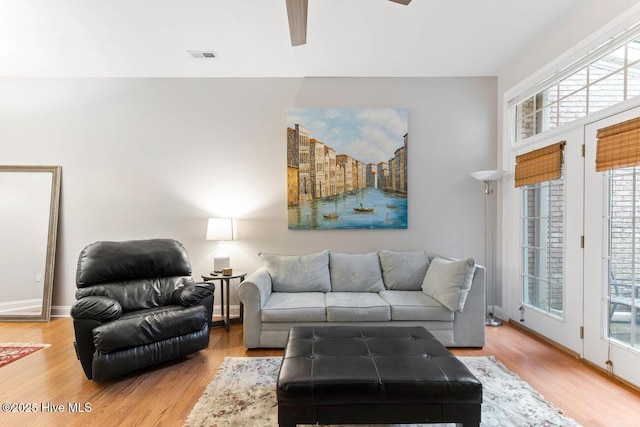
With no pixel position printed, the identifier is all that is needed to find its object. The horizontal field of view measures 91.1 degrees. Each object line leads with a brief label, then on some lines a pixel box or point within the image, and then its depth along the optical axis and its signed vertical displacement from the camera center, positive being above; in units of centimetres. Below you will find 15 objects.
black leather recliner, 234 -78
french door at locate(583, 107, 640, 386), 229 -26
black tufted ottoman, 160 -88
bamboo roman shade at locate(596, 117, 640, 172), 219 +62
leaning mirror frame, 374 -34
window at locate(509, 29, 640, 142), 234 +124
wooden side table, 341 -88
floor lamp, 352 +13
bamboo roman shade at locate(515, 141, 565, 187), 293 +64
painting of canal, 388 +61
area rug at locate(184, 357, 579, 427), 190 -120
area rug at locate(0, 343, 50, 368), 277 -128
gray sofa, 292 -80
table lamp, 356 -15
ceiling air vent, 331 +176
